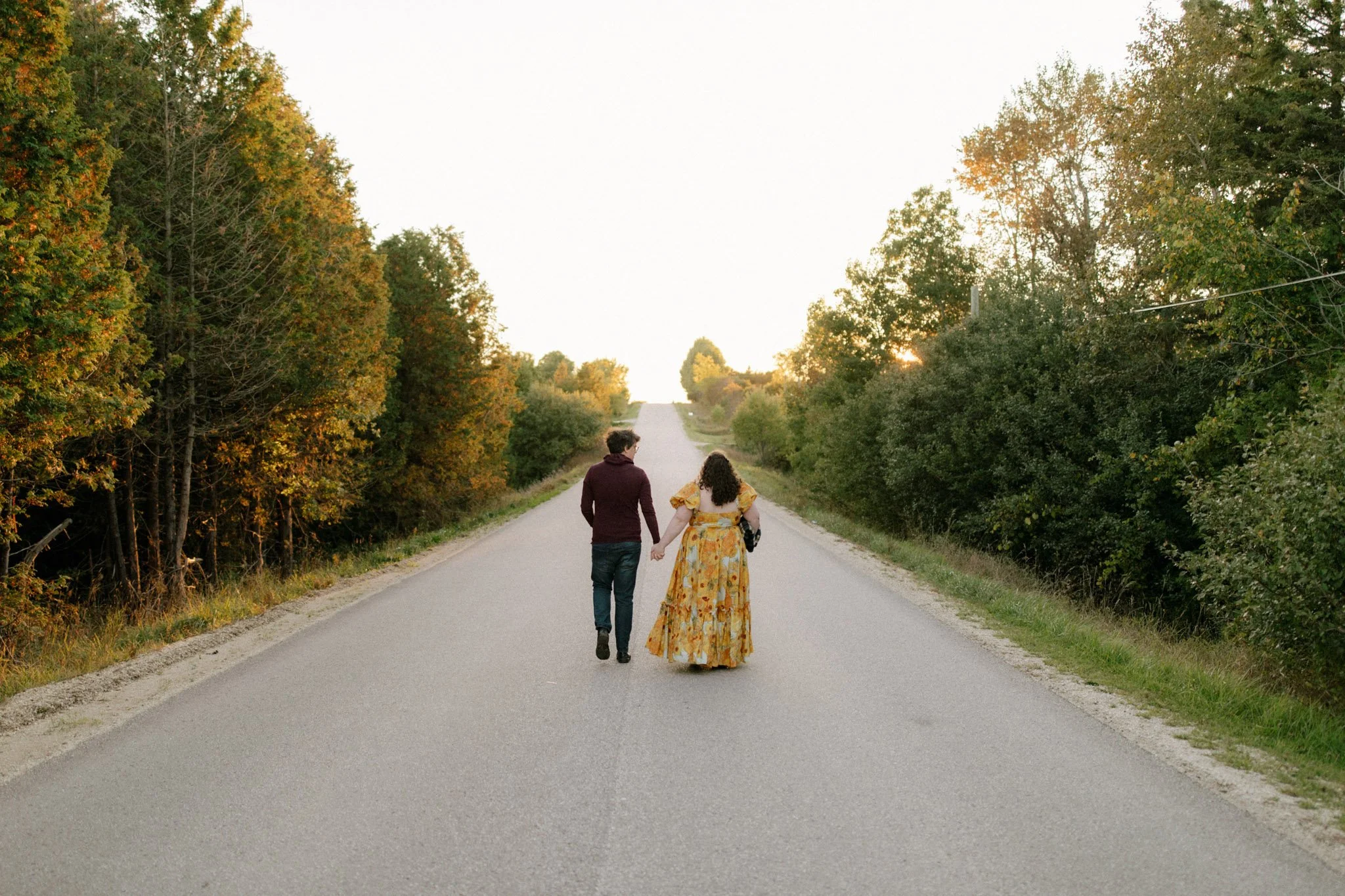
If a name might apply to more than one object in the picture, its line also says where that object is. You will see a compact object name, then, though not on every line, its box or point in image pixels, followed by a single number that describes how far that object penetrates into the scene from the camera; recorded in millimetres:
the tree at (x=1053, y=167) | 30781
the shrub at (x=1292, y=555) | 7844
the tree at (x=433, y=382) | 31422
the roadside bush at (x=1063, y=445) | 17547
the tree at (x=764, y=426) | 59406
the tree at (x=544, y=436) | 63688
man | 7949
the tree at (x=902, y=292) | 37094
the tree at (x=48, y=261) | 9250
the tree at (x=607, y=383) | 104250
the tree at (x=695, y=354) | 180775
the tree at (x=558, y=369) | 104812
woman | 7629
